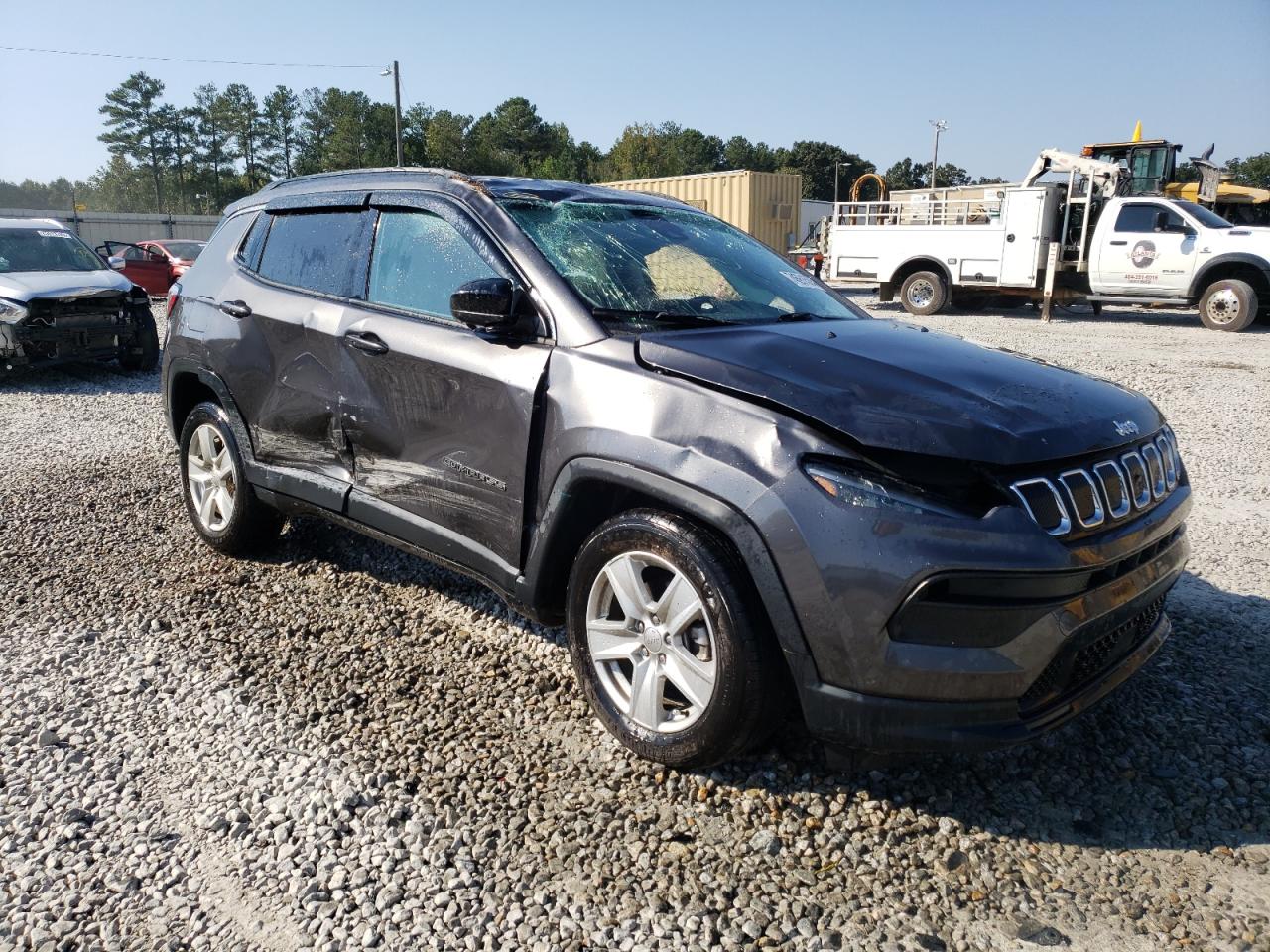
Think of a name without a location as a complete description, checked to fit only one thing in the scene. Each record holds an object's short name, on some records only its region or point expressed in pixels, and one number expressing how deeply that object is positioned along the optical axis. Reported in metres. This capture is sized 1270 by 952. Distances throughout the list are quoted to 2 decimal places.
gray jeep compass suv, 2.31
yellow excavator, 18.44
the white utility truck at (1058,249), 14.59
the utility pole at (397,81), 36.03
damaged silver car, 9.63
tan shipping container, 23.20
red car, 18.59
